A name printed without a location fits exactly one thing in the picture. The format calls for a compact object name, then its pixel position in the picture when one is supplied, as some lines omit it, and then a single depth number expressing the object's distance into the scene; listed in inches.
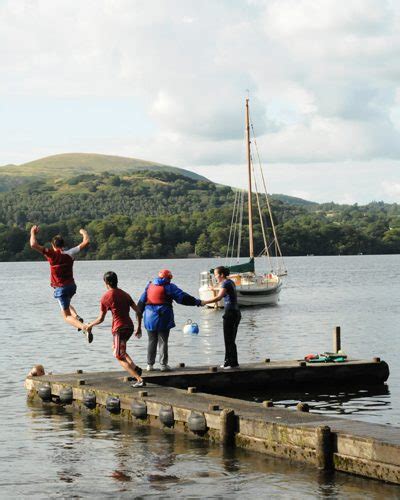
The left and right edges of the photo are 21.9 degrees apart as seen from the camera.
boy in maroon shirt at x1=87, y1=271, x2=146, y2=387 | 839.1
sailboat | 2664.9
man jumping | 871.1
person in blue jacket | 914.1
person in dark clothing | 920.9
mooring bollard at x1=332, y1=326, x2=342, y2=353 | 1170.6
